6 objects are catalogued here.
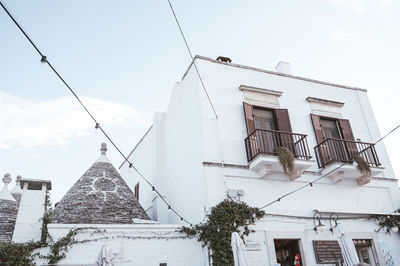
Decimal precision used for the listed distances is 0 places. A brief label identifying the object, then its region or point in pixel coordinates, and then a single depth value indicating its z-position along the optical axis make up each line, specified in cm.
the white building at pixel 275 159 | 1008
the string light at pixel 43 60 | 496
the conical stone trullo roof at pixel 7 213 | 858
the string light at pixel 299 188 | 1007
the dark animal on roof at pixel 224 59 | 1290
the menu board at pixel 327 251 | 990
